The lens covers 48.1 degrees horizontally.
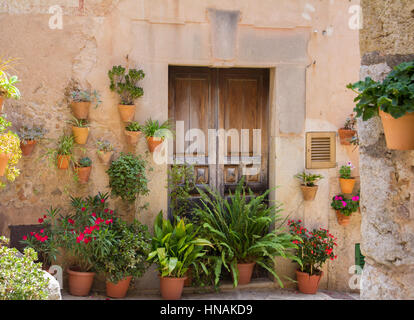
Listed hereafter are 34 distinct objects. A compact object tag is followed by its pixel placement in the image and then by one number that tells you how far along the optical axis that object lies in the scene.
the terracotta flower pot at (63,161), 5.06
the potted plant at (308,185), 5.73
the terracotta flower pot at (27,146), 4.95
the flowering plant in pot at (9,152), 3.87
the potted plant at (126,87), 5.21
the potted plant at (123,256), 4.82
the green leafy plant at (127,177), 5.10
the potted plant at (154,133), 5.31
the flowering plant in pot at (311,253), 5.55
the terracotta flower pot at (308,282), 5.62
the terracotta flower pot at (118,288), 5.01
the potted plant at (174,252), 5.04
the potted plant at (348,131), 5.84
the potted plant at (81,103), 5.14
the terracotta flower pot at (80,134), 5.15
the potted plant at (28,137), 4.95
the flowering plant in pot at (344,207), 5.79
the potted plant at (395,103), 2.12
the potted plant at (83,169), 5.12
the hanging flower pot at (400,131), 2.14
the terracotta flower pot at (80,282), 5.00
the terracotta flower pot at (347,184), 5.82
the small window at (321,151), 5.90
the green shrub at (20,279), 2.76
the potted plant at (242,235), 5.30
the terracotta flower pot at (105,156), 5.20
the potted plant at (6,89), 3.83
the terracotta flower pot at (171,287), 5.11
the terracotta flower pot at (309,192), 5.71
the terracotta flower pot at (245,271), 5.47
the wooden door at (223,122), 5.85
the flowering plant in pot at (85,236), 4.77
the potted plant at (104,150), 5.21
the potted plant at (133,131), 5.25
